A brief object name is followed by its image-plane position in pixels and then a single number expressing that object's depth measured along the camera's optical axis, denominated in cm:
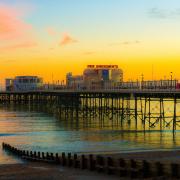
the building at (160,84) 5254
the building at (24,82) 15890
